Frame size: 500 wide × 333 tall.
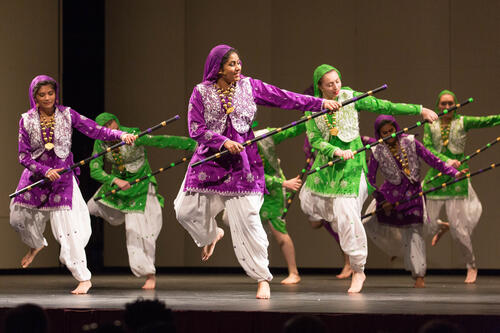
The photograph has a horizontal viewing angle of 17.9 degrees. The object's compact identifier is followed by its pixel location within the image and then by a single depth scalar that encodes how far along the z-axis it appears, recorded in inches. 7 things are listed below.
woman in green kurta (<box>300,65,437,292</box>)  417.8
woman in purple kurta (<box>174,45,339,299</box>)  375.7
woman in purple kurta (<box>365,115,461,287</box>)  478.1
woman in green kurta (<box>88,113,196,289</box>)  485.7
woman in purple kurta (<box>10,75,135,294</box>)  420.7
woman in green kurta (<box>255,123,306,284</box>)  512.2
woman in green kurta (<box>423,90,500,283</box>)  539.7
